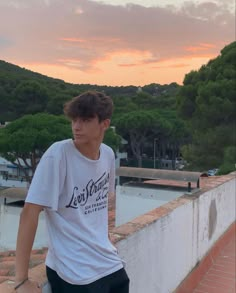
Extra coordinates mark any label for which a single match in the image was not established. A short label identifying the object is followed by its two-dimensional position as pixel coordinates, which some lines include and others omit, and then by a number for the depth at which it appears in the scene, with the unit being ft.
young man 3.93
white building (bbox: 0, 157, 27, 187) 101.91
